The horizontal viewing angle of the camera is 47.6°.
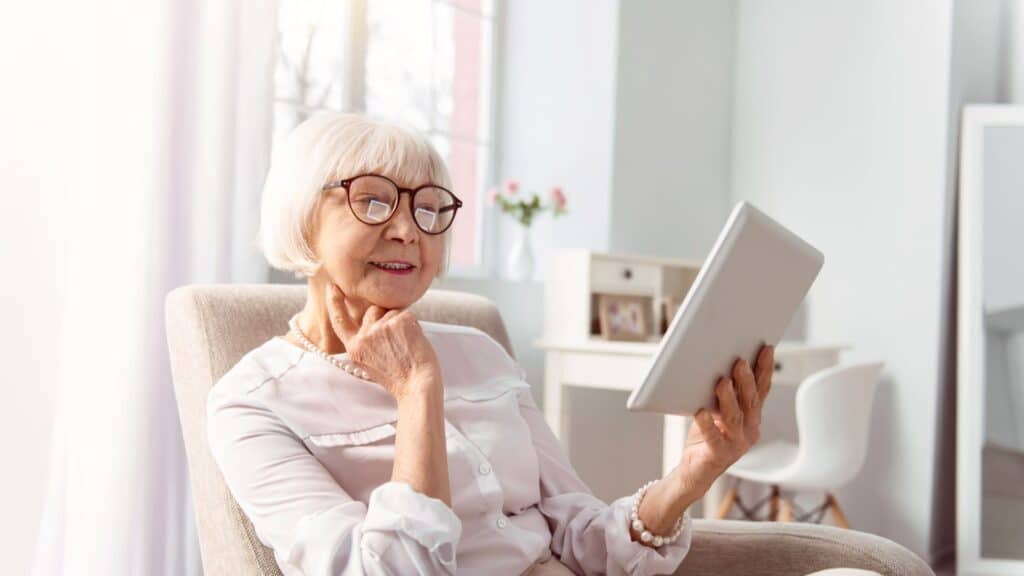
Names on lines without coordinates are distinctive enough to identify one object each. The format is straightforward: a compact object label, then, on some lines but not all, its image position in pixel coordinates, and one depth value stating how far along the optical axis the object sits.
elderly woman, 1.28
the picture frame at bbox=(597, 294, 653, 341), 3.36
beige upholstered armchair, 1.46
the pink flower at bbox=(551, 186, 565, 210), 3.43
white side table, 3.04
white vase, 3.50
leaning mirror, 3.75
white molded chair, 3.25
